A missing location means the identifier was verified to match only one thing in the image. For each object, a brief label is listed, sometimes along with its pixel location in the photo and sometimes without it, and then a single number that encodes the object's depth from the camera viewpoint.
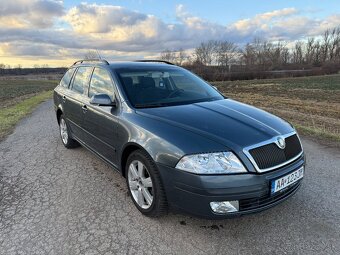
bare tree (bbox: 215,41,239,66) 85.47
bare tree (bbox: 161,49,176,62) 78.05
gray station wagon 2.64
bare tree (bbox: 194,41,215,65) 85.06
